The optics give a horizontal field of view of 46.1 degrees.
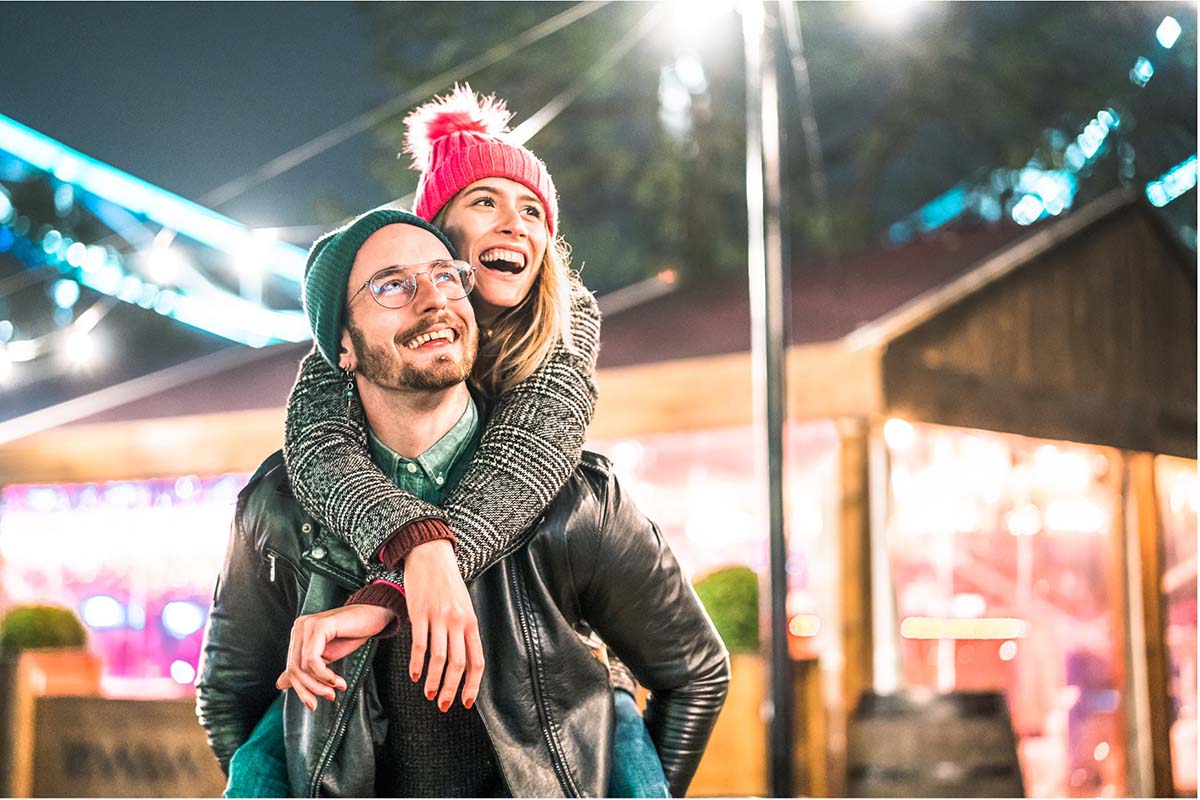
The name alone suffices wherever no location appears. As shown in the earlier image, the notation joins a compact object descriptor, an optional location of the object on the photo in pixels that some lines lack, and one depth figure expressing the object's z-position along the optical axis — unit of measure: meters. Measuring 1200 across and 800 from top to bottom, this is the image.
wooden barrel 3.68
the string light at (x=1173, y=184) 4.26
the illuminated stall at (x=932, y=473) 4.70
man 1.50
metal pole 3.84
